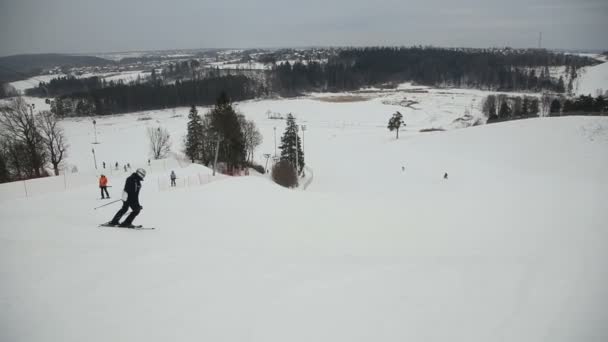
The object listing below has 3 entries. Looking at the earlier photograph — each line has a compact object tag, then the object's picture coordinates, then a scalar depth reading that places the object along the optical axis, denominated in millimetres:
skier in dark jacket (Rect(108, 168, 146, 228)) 8492
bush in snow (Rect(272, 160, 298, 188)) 33406
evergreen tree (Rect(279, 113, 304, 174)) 44438
